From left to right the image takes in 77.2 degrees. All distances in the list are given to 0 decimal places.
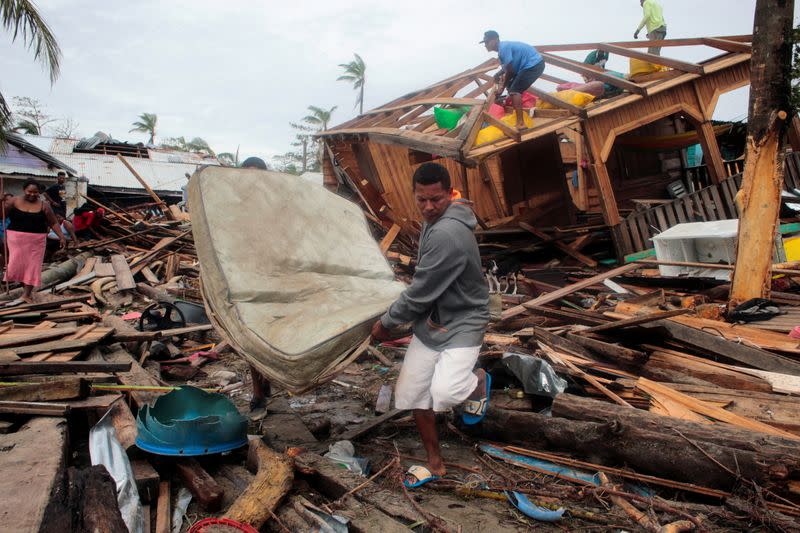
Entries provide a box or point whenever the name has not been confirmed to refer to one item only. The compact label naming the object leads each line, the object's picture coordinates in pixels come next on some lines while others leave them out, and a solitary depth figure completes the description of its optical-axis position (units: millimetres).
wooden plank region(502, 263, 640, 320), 6262
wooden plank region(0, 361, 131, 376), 3916
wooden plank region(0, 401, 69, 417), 3223
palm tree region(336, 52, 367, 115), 41062
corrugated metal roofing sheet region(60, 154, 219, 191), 21547
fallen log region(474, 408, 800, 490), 2660
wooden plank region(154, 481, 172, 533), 2594
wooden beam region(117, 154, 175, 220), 16412
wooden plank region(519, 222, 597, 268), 8875
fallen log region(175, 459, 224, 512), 2744
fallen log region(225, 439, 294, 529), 2500
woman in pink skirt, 7223
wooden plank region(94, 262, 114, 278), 9945
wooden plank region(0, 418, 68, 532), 2152
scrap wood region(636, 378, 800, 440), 3084
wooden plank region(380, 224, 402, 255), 10598
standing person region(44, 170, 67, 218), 11711
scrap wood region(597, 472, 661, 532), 2506
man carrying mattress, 3092
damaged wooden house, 8328
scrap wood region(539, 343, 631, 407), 3638
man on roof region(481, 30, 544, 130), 7398
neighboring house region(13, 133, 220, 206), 21344
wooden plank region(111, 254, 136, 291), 9134
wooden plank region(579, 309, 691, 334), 4148
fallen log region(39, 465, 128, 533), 2174
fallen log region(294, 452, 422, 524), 2678
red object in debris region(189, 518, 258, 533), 2295
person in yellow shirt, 10172
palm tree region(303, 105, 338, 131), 44969
